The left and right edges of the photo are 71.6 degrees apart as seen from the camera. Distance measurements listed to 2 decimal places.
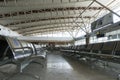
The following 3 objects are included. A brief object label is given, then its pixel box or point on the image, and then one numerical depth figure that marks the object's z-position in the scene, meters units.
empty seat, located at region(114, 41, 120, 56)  3.11
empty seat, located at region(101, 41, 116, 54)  3.56
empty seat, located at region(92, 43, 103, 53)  4.43
